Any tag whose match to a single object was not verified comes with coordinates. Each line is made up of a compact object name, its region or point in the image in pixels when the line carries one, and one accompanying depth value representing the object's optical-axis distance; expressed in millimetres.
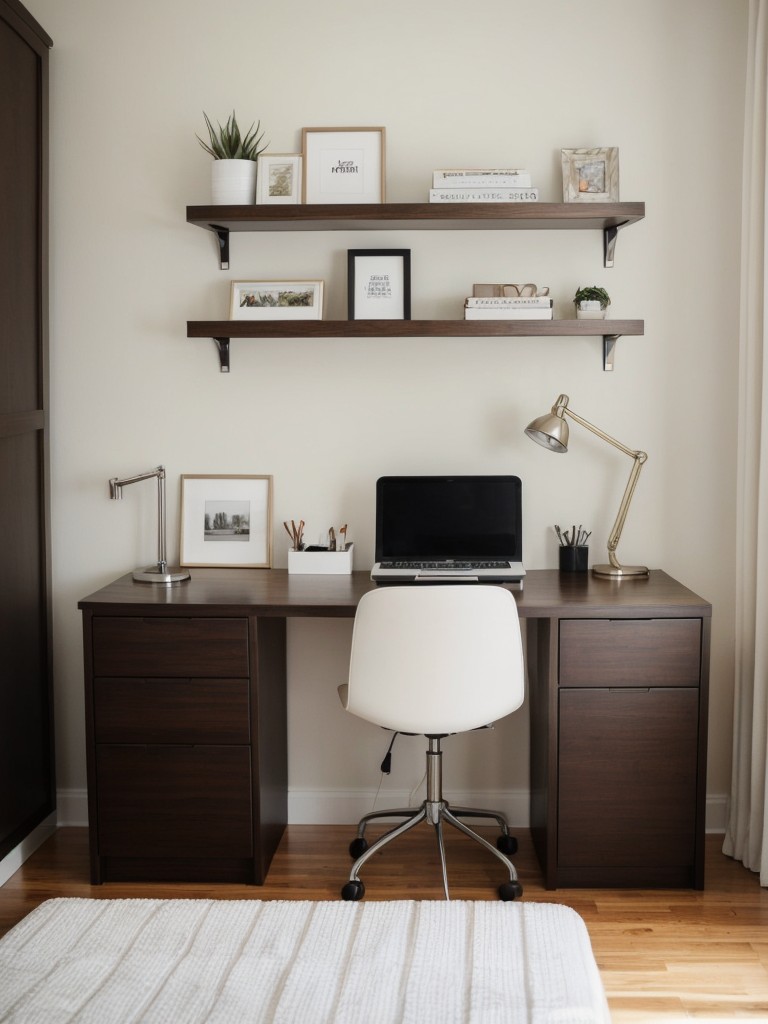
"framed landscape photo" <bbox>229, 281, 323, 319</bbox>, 3125
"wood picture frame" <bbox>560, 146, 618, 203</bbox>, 3045
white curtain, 2854
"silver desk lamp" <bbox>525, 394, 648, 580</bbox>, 2977
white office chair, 2490
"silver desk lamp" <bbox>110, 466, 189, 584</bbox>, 3043
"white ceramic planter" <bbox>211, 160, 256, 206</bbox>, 3012
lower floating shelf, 2953
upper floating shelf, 2912
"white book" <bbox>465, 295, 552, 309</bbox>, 2986
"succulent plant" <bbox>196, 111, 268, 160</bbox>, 3035
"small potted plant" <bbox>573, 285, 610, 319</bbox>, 3018
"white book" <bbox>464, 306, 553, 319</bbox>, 2990
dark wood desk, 2756
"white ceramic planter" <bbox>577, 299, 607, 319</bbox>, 3016
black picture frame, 3120
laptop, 3092
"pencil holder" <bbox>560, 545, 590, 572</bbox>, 3139
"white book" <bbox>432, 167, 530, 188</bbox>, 2951
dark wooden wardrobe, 2906
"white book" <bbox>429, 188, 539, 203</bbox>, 2941
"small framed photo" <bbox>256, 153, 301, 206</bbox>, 3078
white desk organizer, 3104
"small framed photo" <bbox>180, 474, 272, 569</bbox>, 3250
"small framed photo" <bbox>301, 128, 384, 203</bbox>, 3102
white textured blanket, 1348
